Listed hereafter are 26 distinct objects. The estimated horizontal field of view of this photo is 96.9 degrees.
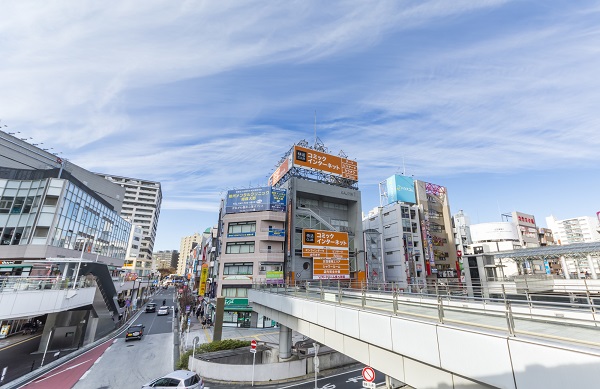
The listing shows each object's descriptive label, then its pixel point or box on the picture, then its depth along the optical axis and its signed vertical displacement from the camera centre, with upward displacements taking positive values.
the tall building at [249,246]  38.53 +4.20
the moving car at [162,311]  47.50 -6.68
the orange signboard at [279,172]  46.64 +18.29
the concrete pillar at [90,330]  28.19 -5.97
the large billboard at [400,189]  60.61 +19.53
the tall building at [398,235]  54.94 +8.75
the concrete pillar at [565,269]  50.46 +2.03
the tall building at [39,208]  31.52 +7.77
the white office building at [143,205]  109.31 +27.14
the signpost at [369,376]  11.22 -4.04
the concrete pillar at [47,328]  25.47 -5.35
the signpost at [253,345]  18.94 -4.86
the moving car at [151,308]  51.09 -6.59
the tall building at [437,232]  58.69 +10.43
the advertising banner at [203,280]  50.86 -1.24
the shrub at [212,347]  20.38 -5.81
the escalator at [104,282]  28.44 -1.15
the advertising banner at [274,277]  38.41 -0.30
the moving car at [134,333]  28.77 -6.31
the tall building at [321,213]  36.06 +10.59
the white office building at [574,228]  131.50 +25.37
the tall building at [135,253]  87.34 +6.14
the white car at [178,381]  14.17 -5.64
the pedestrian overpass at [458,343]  5.11 -1.59
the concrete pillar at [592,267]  43.47 +2.11
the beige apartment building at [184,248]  180.38 +16.60
